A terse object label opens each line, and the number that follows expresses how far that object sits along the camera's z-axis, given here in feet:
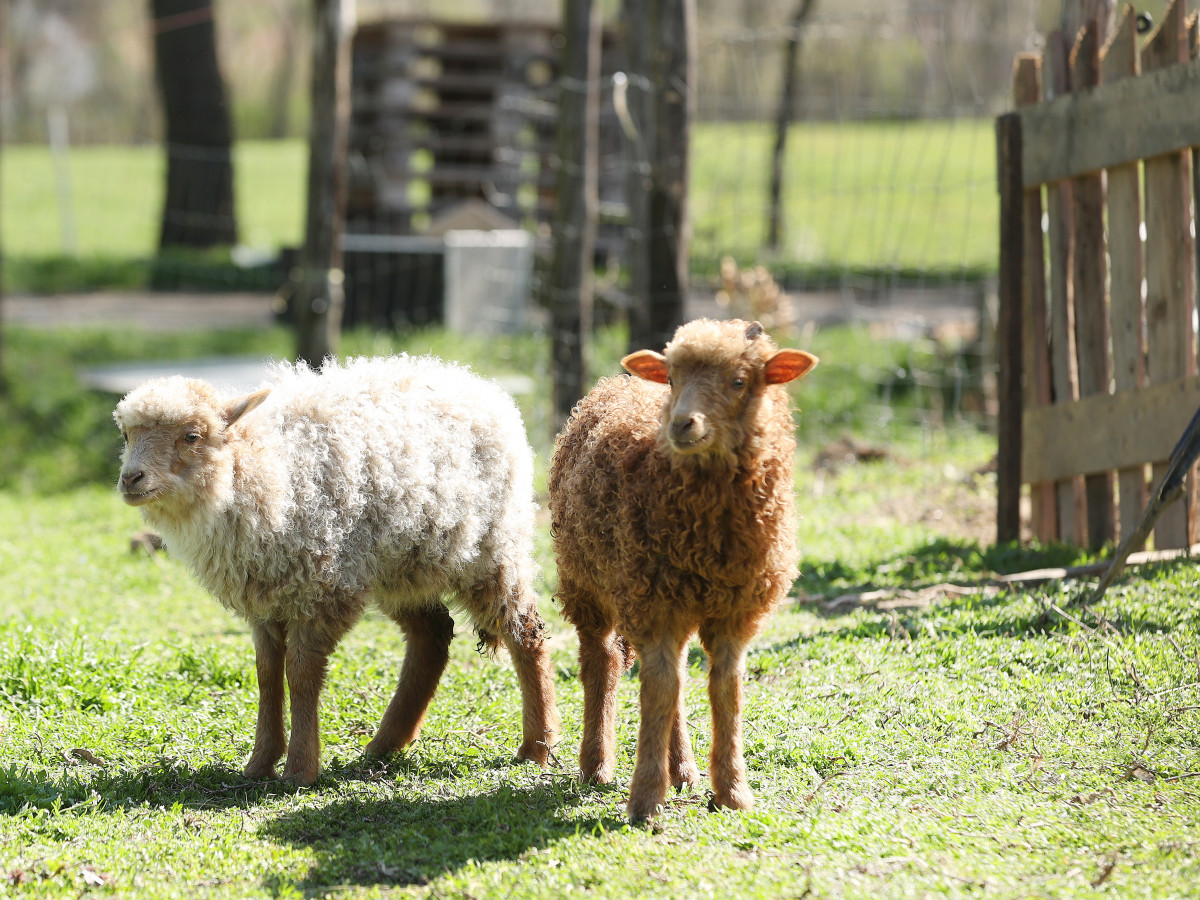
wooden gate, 41.60
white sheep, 29.94
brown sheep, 26.73
